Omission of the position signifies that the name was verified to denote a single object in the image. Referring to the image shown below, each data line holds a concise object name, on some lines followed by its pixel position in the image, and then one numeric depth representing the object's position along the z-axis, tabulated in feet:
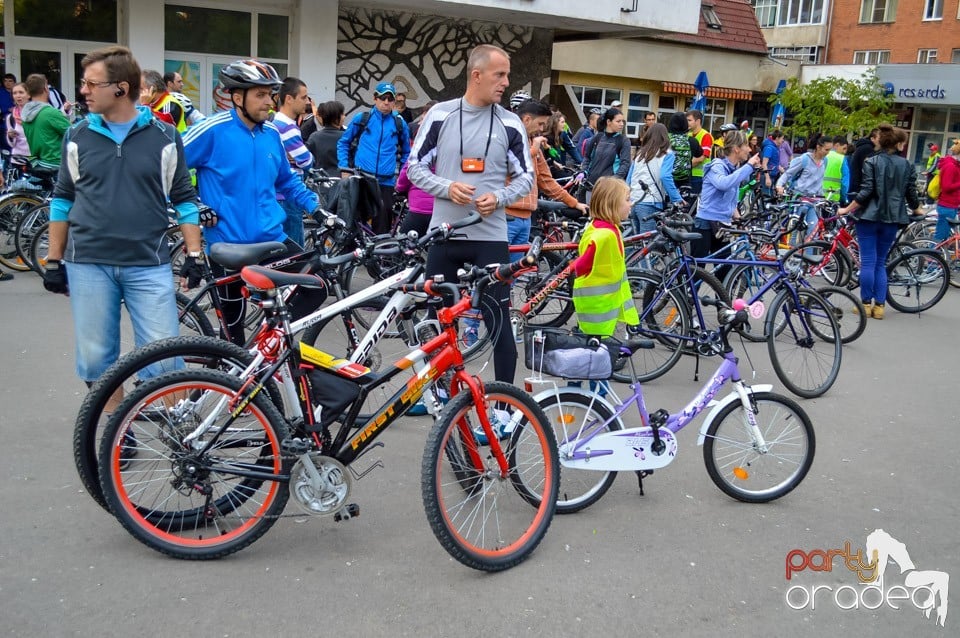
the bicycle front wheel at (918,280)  33.40
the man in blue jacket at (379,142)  33.22
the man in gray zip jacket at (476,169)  16.39
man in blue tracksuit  16.01
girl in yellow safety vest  15.89
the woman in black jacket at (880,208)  31.14
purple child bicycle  14.34
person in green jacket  31.53
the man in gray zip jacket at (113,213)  13.61
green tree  96.07
